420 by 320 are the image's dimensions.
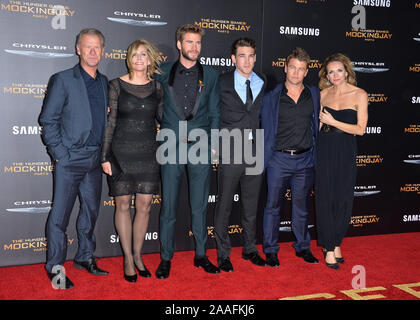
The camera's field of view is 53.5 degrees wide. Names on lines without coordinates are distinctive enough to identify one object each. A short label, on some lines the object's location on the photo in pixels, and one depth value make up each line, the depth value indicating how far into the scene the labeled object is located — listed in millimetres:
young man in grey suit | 3699
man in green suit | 3510
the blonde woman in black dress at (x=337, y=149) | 3834
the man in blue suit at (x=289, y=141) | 3820
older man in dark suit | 3273
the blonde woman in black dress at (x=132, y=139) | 3309
